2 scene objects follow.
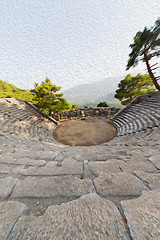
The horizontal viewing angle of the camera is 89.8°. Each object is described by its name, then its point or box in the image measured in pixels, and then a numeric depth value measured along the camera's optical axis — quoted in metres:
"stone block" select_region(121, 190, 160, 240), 0.51
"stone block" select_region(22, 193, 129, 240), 0.51
